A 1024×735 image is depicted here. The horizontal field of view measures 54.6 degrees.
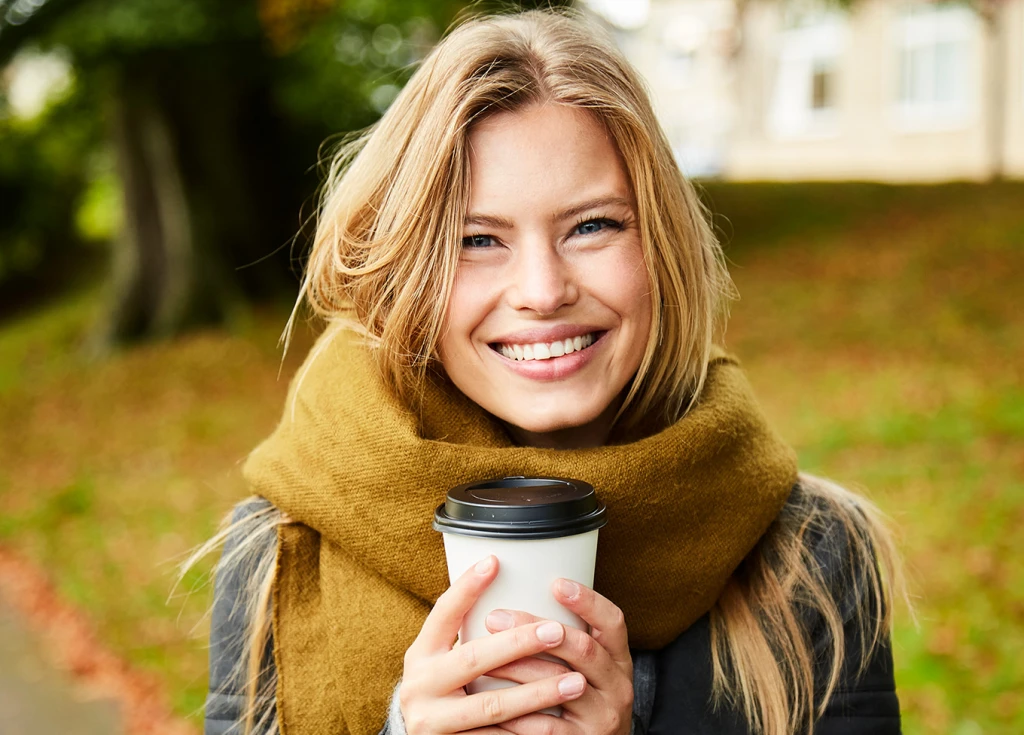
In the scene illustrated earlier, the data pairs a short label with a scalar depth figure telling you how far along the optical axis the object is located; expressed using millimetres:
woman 1677
